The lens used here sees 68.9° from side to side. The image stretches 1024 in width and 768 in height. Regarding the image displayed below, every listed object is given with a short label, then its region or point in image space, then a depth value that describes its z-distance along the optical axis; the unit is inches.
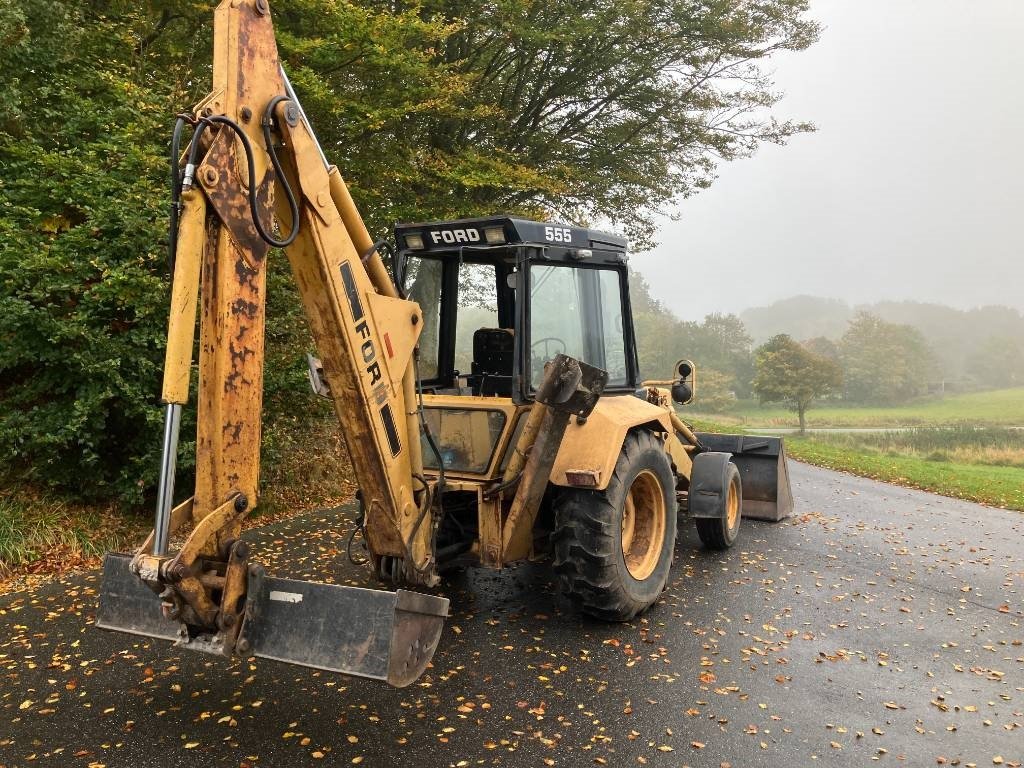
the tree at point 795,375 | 1405.0
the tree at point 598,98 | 499.2
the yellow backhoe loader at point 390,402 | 120.7
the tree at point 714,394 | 1870.1
